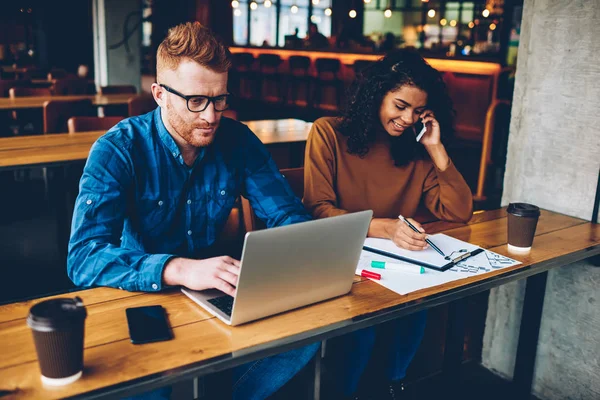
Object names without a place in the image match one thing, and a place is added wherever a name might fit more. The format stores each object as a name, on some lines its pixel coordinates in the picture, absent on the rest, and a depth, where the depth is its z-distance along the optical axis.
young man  1.40
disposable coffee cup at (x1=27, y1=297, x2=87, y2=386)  0.96
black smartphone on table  1.17
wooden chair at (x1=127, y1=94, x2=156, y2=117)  4.77
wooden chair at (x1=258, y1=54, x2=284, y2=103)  11.28
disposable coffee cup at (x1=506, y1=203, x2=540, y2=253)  1.75
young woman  2.13
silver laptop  1.14
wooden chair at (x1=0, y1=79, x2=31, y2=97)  6.45
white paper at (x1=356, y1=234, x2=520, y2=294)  1.51
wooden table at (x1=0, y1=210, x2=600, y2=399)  1.02
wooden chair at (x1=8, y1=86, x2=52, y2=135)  5.87
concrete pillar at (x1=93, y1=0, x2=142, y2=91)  8.19
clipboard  1.63
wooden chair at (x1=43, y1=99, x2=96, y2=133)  4.47
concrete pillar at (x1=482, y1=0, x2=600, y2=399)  2.19
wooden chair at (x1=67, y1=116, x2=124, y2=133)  3.90
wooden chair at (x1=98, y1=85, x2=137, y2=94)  6.38
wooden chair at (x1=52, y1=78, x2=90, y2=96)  6.34
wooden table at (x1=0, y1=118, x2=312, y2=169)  3.05
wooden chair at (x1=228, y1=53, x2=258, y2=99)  11.98
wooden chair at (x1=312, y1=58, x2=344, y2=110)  10.06
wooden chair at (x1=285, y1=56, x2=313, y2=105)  10.63
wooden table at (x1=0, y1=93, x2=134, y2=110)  5.14
